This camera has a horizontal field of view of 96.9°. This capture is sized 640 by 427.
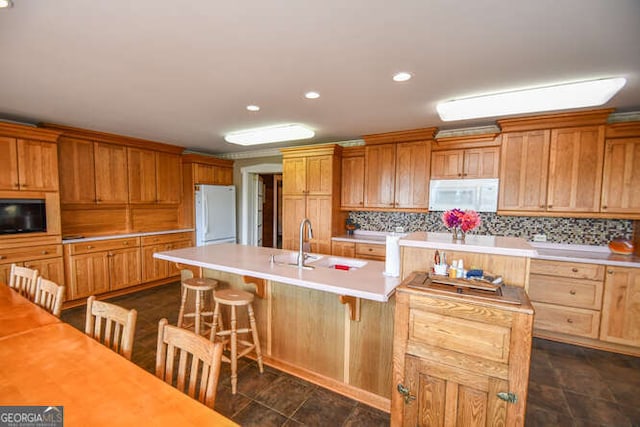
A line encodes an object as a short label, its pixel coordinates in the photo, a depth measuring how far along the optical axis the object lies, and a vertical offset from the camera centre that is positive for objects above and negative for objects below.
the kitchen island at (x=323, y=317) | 1.99 -0.93
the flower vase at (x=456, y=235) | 1.92 -0.23
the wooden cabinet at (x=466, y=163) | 3.51 +0.51
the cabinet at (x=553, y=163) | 3.02 +0.46
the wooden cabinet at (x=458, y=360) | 1.39 -0.83
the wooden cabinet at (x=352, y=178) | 4.41 +0.34
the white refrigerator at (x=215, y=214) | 5.22 -0.30
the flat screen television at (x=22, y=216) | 3.24 -0.25
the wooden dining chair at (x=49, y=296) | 1.80 -0.67
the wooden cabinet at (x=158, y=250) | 4.56 -0.90
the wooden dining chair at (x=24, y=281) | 2.11 -0.67
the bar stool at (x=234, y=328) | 2.17 -1.06
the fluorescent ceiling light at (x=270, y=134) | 3.69 +0.87
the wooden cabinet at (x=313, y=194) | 4.36 +0.09
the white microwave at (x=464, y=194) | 3.46 +0.10
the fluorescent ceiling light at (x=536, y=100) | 2.23 +0.89
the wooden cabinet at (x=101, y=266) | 3.76 -1.00
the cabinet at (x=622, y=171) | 2.90 +0.36
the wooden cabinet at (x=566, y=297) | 2.88 -0.98
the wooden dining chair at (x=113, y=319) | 1.36 -0.64
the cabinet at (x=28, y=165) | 3.23 +0.36
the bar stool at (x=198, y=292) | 2.53 -0.90
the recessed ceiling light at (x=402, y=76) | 2.17 +0.97
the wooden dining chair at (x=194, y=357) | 1.05 -0.63
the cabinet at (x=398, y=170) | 3.91 +0.45
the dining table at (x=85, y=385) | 0.92 -0.71
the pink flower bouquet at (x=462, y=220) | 1.86 -0.12
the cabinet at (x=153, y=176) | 4.63 +0.36
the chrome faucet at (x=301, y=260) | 2.42 -0.52
